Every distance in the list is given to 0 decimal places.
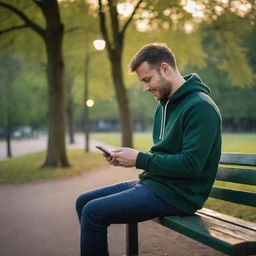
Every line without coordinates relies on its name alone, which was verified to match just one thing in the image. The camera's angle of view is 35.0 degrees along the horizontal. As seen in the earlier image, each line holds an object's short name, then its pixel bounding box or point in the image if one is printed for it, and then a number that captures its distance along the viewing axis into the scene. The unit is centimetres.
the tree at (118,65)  1494
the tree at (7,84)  2059
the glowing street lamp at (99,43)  1328
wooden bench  246
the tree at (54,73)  1268
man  283
